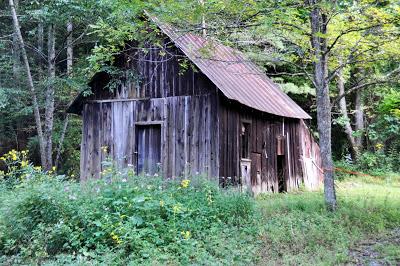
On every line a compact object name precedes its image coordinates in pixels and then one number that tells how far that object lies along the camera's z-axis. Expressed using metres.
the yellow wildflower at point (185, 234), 6.62
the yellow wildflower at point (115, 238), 6.12
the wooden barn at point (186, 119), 11.63
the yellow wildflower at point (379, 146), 20.74
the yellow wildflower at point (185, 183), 7.72
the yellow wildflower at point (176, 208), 6.89
